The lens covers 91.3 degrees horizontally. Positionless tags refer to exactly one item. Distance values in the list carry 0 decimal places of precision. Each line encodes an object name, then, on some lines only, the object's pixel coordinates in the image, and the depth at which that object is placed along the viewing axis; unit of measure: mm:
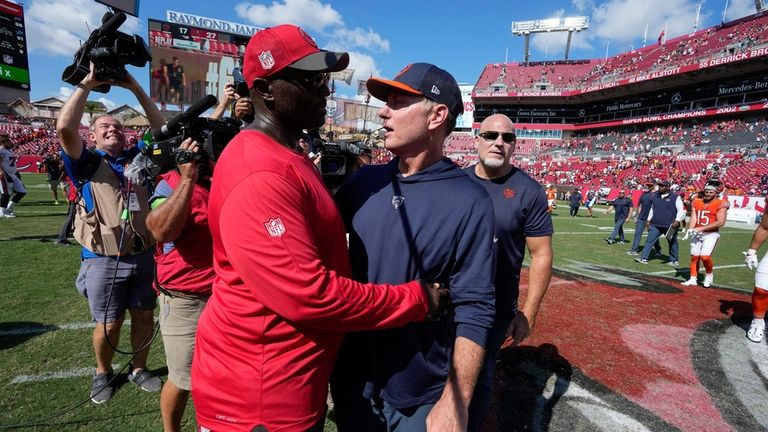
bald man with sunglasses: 2721
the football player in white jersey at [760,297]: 4816
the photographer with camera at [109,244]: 3111
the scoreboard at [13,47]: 26438
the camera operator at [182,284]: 2430
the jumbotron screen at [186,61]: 33562
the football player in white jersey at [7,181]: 10295
